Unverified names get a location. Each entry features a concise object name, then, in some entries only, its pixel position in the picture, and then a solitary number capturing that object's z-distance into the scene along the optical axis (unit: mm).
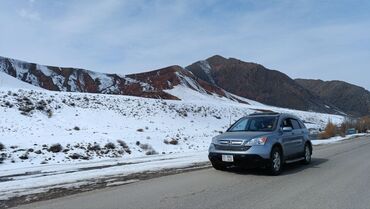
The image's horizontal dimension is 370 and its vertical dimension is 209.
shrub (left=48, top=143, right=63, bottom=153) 20125
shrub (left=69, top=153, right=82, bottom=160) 19484
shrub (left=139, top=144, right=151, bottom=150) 24234
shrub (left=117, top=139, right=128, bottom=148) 23578
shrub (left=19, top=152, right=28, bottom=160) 18250
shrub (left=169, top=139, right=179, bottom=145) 27592
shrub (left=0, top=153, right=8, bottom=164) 17673
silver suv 12003
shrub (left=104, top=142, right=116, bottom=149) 22602
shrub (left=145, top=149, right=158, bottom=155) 22750
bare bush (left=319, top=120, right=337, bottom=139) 42369
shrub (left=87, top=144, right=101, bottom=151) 21641
